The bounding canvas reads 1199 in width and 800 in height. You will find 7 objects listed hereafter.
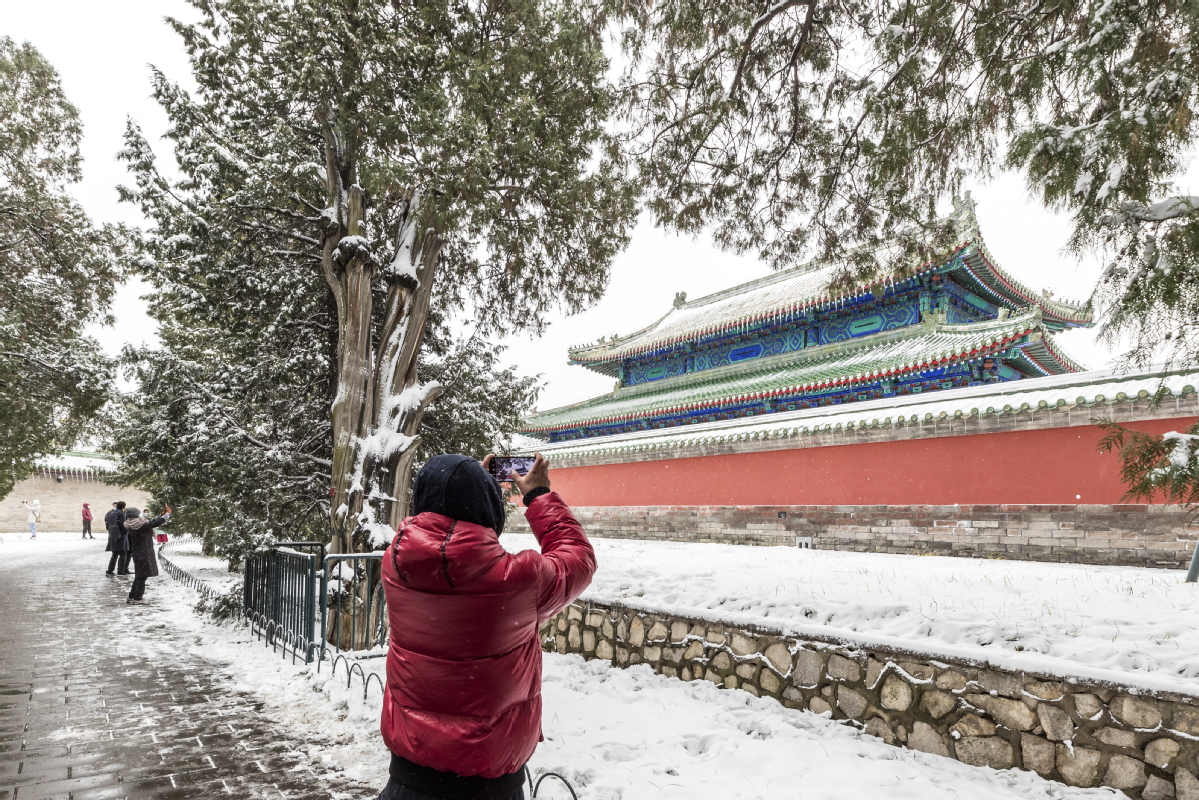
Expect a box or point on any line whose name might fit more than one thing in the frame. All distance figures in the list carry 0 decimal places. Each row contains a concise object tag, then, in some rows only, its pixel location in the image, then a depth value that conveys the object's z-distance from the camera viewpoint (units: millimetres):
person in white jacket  29272
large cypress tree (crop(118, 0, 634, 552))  6480
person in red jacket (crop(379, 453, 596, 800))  1698
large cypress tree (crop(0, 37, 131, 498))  11000
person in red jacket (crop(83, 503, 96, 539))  28628
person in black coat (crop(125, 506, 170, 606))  10508
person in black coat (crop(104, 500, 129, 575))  13719
